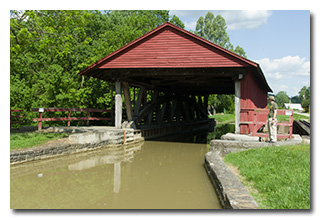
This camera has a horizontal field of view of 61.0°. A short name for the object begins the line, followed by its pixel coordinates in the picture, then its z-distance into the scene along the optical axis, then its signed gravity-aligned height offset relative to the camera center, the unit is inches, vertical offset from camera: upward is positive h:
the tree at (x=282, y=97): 5152.1 +279.4
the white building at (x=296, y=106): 3986.5 +78.1
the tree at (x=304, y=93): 3111.0 +286.6
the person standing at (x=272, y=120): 340.8 -11.9
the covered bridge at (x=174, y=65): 446.9 +78.0
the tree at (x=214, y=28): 1784.0 +547.0
